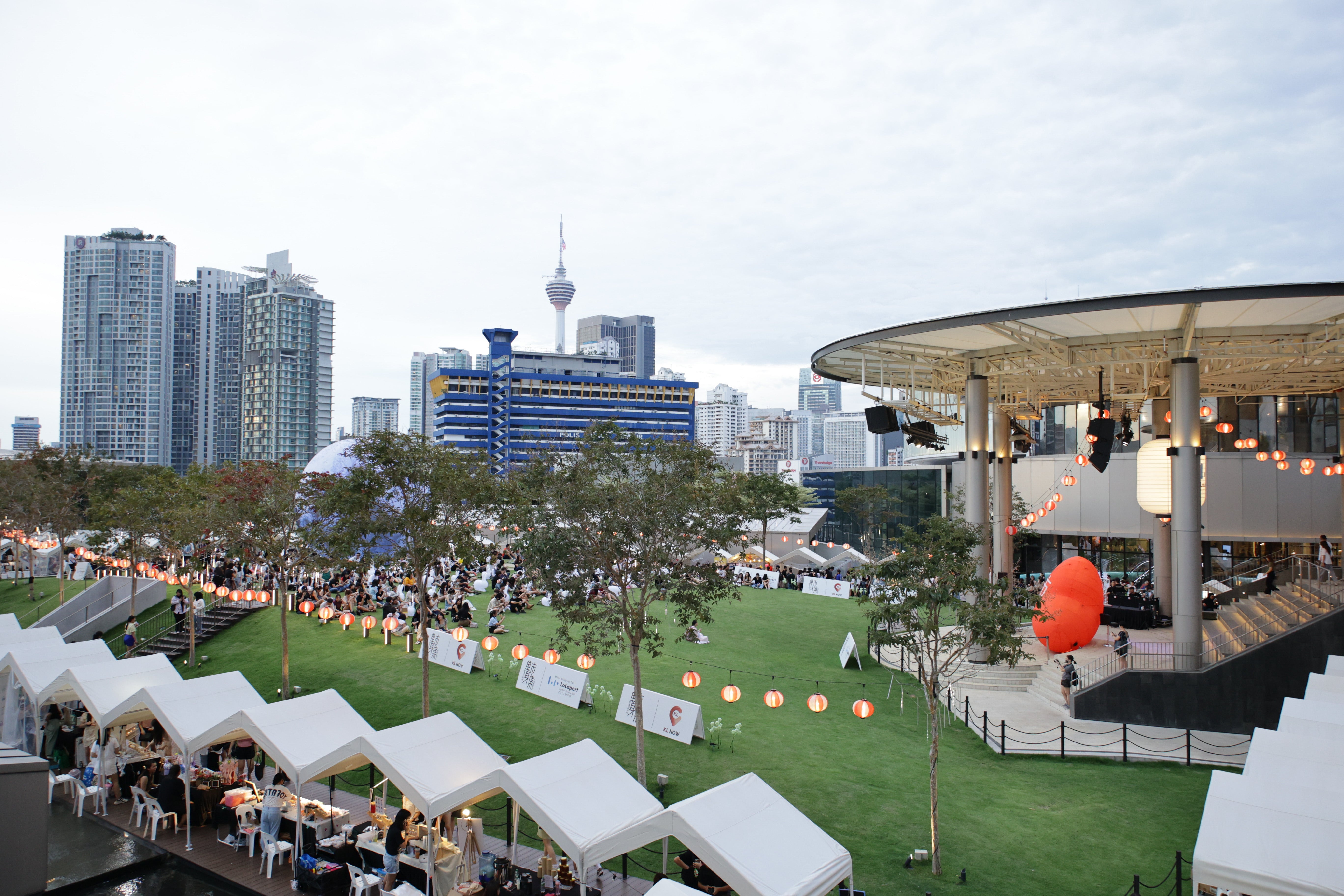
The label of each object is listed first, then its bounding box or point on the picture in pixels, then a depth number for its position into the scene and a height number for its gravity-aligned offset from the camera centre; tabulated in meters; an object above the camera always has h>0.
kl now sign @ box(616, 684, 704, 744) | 16.77 -5.57
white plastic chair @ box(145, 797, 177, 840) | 12.76 -5.93
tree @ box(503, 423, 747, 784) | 13.54 -1.04
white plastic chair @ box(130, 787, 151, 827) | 13.26 -6.00
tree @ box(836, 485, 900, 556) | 46.88 -2.18
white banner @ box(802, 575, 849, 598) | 35.47 -5.53
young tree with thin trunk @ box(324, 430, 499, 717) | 16.36 -0.71
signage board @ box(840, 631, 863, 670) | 23.42 -5.61
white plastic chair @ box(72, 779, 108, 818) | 13.63 -5.97
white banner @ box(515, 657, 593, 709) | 18.39 -5.33
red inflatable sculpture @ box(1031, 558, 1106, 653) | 21.75 -3.93
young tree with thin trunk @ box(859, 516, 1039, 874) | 11.84 -2.18
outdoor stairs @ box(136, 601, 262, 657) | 25.95 -5.92
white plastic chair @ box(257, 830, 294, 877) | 11.68 -5.92
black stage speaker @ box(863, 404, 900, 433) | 23.27 +1.57
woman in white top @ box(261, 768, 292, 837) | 11.97 -5.48
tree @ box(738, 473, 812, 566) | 36.44 -1.41
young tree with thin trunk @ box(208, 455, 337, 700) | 20.05 -1.45
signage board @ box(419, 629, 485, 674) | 20.95 -5.19
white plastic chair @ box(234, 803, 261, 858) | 12.35 -5.99
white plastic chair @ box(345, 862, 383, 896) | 10.77 -5.92
